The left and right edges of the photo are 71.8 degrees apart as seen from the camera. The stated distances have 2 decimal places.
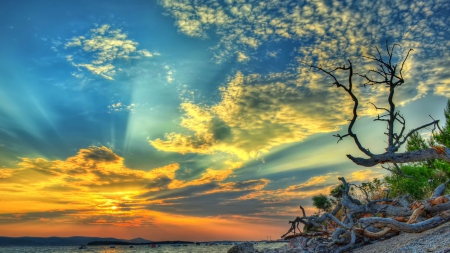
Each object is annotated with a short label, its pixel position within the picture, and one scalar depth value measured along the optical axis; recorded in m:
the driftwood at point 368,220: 8.17
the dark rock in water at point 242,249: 18.59
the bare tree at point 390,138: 8.18
